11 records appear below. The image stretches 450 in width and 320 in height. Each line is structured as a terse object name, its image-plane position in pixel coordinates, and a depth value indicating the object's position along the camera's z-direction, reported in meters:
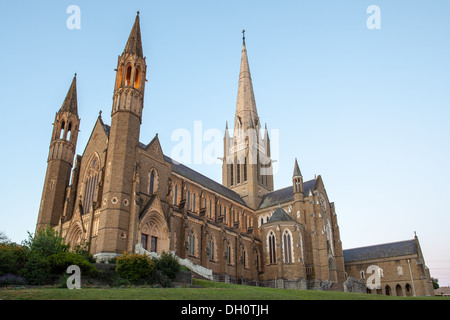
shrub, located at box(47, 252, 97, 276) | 23.73
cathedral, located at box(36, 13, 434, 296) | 33.88
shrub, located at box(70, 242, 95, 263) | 29.30
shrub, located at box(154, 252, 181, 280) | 26.91
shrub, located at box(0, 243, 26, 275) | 21.89
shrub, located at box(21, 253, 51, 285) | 22.19
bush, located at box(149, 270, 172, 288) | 25.23
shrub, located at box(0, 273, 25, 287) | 20.58
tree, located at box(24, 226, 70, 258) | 26.83
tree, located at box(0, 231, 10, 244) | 32.64
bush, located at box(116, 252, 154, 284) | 25.45
